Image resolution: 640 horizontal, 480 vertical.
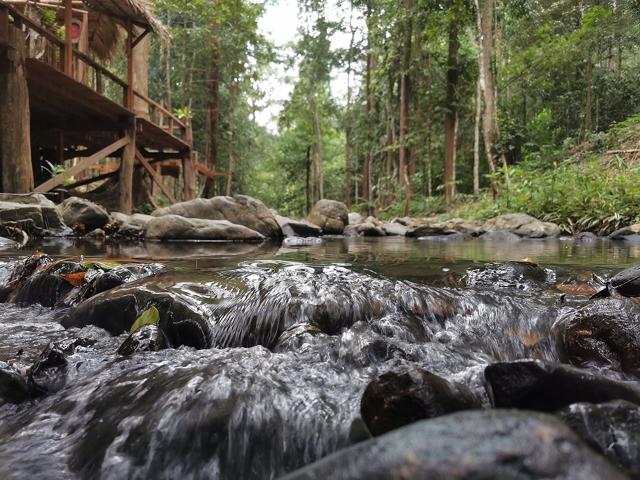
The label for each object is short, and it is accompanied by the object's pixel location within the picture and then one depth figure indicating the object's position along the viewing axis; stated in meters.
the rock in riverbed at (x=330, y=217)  12.59
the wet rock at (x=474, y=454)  0.76
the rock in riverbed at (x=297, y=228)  10.83
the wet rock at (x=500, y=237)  9.07
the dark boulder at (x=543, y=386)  1.36
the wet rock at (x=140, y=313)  2.62
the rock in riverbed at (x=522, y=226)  9.50
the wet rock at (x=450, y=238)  9.32
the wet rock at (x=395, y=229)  11.22
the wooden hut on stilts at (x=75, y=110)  7.54
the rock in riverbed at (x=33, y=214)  6.69
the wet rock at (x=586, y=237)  8.26
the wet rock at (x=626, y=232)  8.38
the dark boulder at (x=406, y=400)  1.27
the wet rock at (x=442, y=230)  10.67
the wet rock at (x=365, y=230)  11.34
